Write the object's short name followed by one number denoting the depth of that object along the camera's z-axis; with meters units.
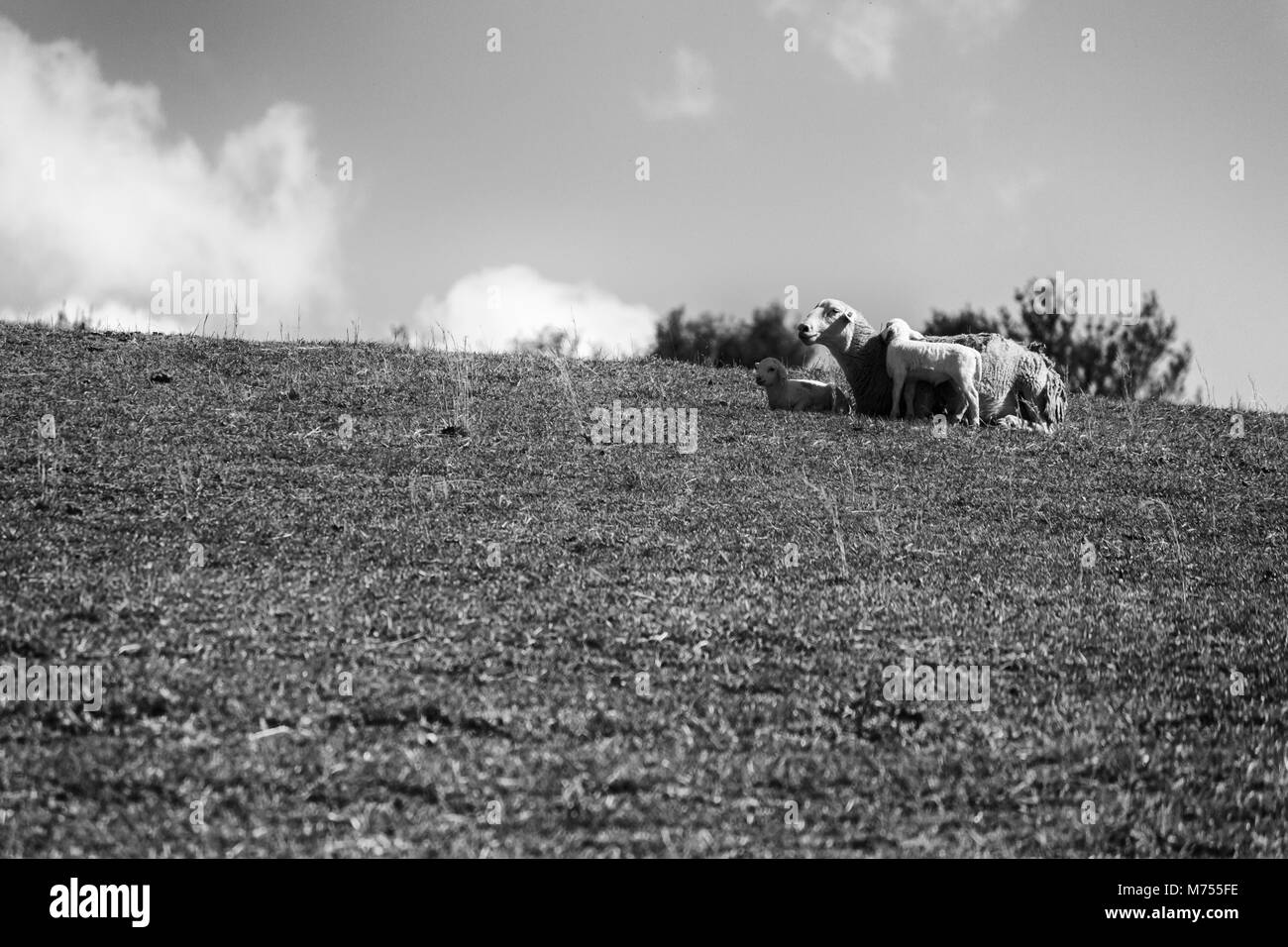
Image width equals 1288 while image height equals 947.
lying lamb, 23.00
